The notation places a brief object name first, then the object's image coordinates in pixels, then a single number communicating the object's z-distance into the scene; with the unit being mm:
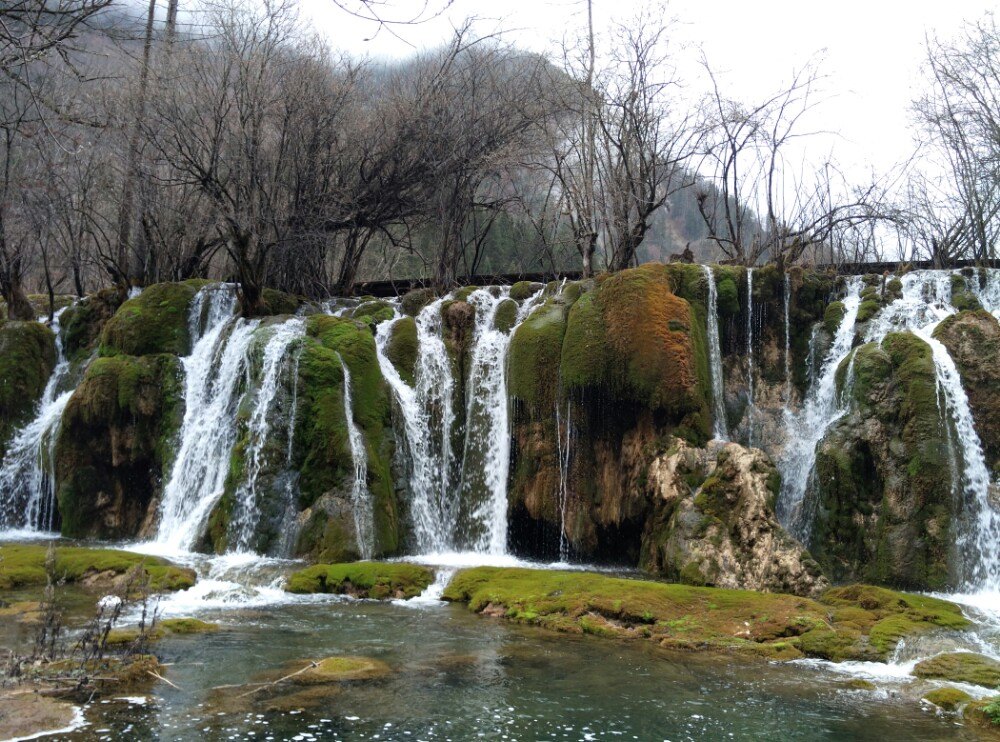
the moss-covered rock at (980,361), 14438
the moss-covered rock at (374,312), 20156
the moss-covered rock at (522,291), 20094
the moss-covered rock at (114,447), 17922
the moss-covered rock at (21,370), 19938
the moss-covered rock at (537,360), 16562
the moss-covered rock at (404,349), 18328
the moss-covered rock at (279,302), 21230
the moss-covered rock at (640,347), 15516
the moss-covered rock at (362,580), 12570
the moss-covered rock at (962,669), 8297
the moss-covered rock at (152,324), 19688
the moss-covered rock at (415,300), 20922
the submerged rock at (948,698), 7617
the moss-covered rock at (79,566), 12297
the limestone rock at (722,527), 12594
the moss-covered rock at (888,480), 13648
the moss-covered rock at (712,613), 9758
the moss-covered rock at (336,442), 15172
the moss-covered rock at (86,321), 22172
